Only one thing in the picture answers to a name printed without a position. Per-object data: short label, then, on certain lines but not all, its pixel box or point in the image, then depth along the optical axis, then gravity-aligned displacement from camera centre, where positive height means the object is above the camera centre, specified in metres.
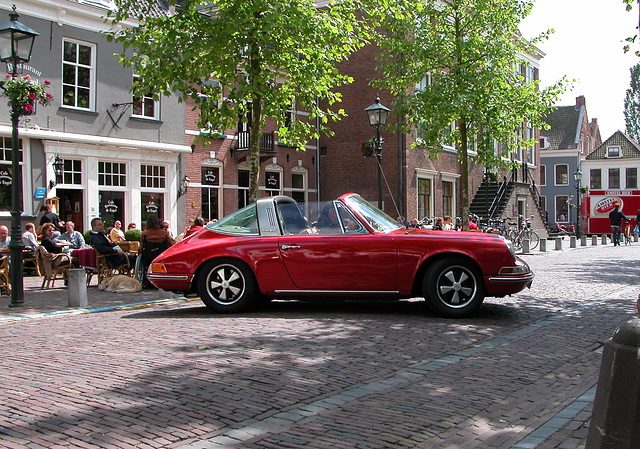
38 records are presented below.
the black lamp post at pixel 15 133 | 9.69 +1.55
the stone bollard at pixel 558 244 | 25.94 -0.64
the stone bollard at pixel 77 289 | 9.45 -0.86
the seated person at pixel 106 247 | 12.45 -0.31
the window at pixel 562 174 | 60.22 +5.15
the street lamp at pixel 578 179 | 38.42 +3.02
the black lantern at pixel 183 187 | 22.47 +1.55
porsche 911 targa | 7.71 -0.39
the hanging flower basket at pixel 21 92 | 10.20 +2.27
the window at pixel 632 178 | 61.53 +4.83
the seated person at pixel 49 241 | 13.01 -0.19
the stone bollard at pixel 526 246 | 23.86 -0.65
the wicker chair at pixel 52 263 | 12.42 -0.62
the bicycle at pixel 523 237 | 24.69 -0.32
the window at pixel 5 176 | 17.59 +1.55
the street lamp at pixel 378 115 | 16.19 +2.93
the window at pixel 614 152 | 62.16 +7.43
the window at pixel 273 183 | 25.89 +1.95
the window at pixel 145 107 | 21.11 +4.17
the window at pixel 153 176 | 21.53 +1.88
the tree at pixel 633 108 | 70.44 +13.37
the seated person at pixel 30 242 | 13.80 -0.22
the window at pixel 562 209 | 59.81 +1.83
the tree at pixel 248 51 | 12.18 +3.58
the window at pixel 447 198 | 31.28 +1.55
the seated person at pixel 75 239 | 15.09 -0.17
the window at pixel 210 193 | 23.56 +1.42
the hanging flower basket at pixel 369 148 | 22.96 +3.00
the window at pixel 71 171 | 19.20 +1.83
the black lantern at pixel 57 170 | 18.55 +1.81
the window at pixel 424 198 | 29.48 +1.45
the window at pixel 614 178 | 62.41 +4.91
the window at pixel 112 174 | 20.25 +1.85
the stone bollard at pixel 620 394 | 2.37 -0.63
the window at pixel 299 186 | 27.47 +1.94
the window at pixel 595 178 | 62.78 +4.95
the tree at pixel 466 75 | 18.56 +4.69
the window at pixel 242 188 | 24.94 +1.67
